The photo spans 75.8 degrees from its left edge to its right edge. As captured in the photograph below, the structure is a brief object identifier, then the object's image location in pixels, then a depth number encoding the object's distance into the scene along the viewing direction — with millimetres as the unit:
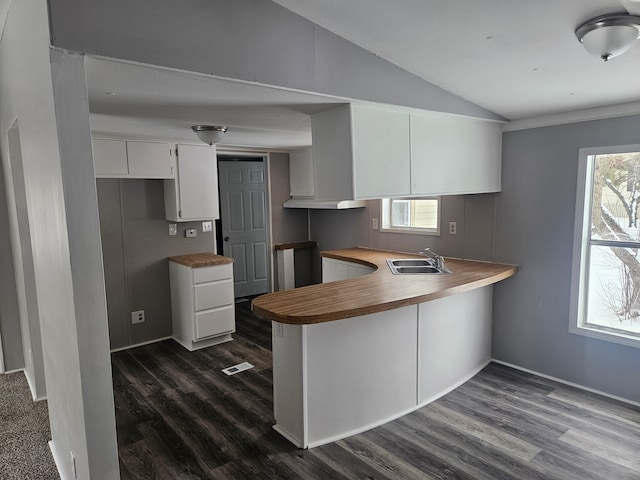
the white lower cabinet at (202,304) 4129
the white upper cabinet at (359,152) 2479
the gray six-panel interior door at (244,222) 5855
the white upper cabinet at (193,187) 4238
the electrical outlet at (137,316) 4293
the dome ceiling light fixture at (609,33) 1743
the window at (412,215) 4086
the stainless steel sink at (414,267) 3445
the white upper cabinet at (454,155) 2936
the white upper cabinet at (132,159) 3758
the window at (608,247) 3000
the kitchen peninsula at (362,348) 2492
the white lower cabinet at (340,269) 4084
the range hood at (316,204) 4785
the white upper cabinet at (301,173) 5277
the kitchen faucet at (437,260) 3491
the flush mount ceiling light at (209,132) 3168
